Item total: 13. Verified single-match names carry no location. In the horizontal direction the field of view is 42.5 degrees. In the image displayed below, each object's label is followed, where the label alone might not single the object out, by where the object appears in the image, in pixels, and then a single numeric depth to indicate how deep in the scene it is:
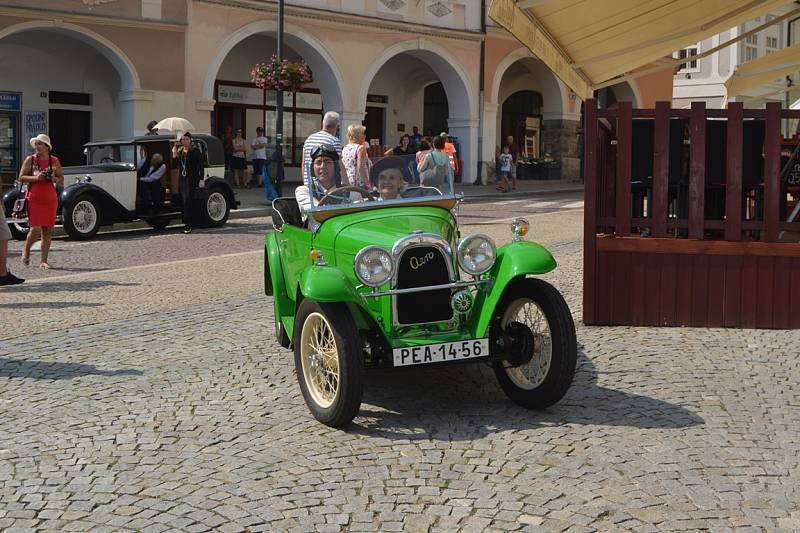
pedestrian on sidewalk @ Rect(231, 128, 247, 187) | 27.38
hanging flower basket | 22.28
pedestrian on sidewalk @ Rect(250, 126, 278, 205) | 27.61
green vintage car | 5.38
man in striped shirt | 7.51
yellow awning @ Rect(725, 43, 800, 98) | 15.23
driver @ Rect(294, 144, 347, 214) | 6.43
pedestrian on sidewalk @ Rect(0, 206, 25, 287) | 9.94
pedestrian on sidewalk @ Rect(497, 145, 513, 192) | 29.16
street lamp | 21.97
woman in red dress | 11.79
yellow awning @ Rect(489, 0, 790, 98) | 11.18
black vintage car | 15.62
